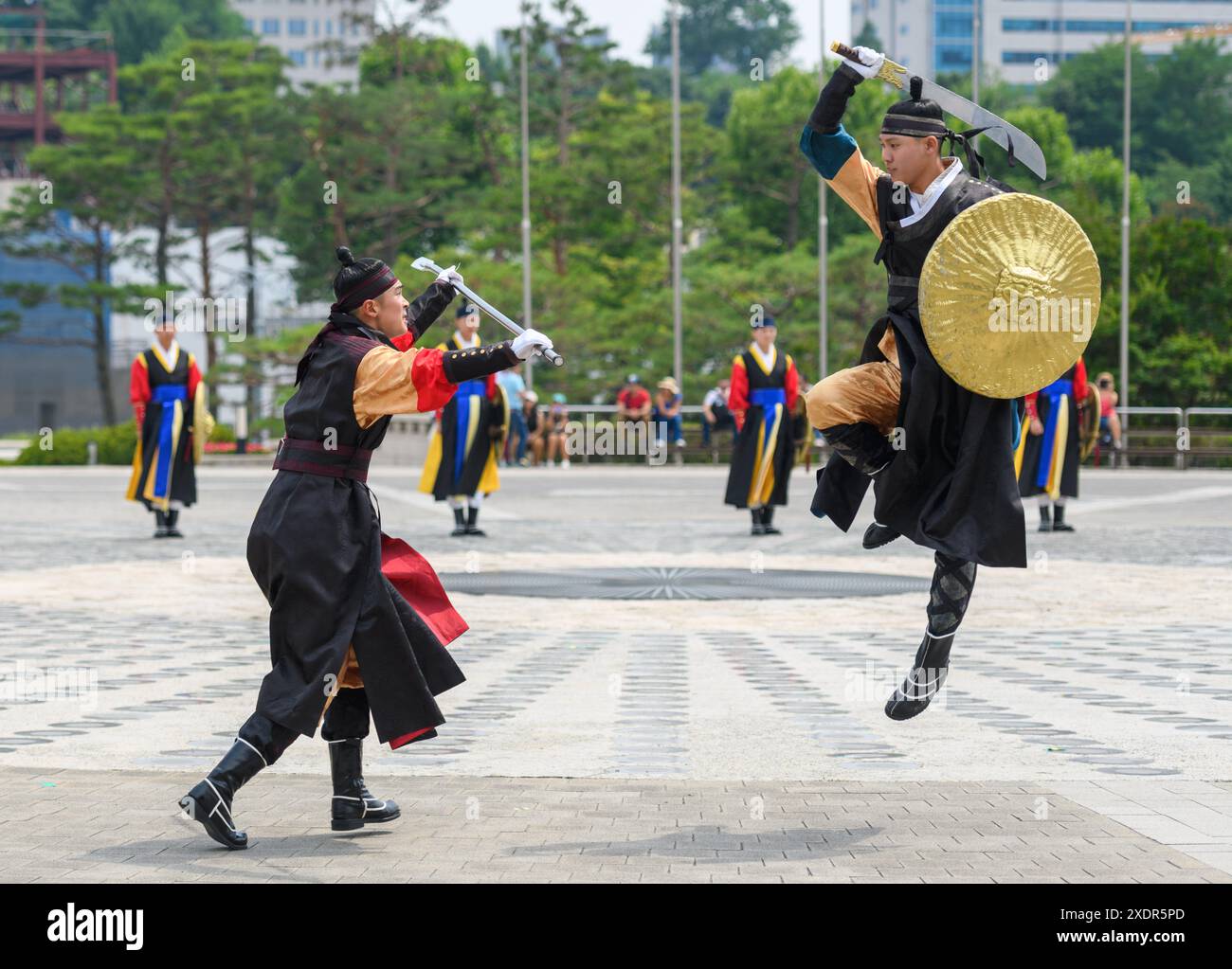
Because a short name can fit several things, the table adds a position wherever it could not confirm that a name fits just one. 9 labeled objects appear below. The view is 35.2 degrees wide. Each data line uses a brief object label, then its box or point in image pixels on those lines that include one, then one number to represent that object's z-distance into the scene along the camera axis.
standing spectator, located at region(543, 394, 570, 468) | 34.12
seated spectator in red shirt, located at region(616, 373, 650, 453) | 33.91
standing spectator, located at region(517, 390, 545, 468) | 31.28
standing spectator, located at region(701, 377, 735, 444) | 19.52
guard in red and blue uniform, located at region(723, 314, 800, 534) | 17.59
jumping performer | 6.20
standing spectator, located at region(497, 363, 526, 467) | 28.23
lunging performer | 5.50
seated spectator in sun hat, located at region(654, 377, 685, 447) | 33.66
